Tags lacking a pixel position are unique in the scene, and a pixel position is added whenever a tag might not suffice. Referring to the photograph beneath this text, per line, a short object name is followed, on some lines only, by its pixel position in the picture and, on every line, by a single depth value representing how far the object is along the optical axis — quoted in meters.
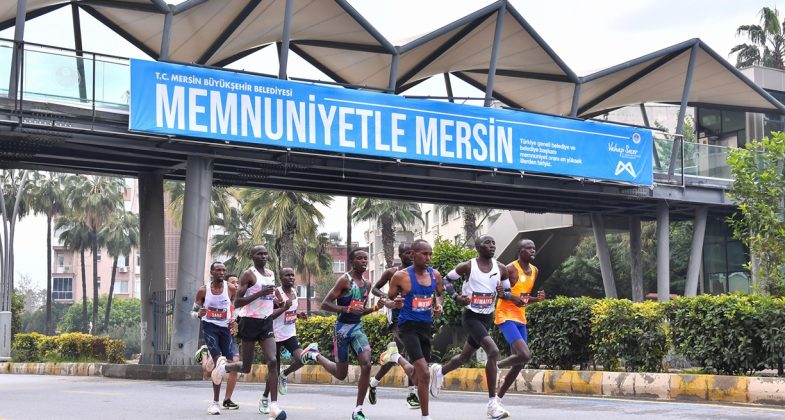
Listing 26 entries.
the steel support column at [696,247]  36.00
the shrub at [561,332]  17.22
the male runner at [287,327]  12.48
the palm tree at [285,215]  45.94
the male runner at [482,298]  11.06
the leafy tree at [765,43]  68.94
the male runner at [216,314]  12.76
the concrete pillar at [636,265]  40.16
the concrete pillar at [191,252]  24.69
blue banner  23.38
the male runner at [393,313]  11.50
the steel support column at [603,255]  39.12
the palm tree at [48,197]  71.19
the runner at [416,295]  10.17
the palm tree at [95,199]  72.81
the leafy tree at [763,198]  22.05
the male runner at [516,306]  11.38
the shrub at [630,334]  16.06
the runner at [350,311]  10.73
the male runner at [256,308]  11.79
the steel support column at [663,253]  35.28
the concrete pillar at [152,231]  28.19
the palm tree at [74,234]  80.12
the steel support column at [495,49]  29.58
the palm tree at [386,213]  52.62
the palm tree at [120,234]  83.12
